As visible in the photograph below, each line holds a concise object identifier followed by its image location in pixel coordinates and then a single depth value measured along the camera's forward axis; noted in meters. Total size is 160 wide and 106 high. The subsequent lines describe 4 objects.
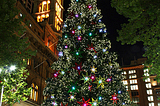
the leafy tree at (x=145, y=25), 13.21
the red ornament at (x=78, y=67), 15.19
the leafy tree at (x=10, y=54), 15.61
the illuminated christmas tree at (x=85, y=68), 14.59
